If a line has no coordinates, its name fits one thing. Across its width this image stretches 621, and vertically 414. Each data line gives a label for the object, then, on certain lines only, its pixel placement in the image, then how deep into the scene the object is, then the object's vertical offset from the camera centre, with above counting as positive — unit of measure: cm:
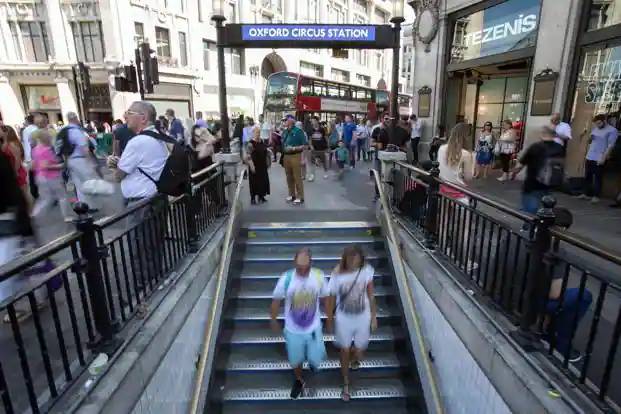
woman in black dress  738 -79
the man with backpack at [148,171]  366 -47
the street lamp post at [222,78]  626 +95
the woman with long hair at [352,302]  400 -202
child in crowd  1139 -97
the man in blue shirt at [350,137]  1297 -38
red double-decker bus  1884 +167
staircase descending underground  451 -310
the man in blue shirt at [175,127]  1002 +3
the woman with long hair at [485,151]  980 -70
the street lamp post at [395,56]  629 +131
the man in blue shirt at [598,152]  657 -51
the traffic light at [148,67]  835 +149
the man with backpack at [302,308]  398 -205
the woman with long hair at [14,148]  509 -27
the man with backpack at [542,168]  417 -50
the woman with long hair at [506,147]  929 -56
